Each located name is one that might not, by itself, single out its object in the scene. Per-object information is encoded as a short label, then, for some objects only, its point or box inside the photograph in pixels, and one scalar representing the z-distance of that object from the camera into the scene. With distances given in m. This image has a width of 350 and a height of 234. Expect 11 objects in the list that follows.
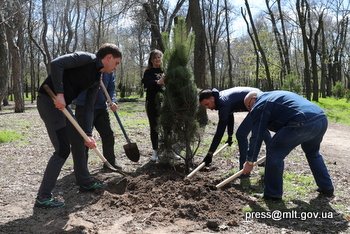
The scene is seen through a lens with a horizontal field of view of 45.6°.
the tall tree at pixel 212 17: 34.64
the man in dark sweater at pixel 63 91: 4.52
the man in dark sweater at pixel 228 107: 5.80
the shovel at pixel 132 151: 6.81
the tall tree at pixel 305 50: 24.76
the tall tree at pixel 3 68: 11.49
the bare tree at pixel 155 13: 20.05
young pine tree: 5.97
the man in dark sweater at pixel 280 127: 4.83
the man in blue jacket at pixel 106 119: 6.49
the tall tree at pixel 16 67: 18.08
